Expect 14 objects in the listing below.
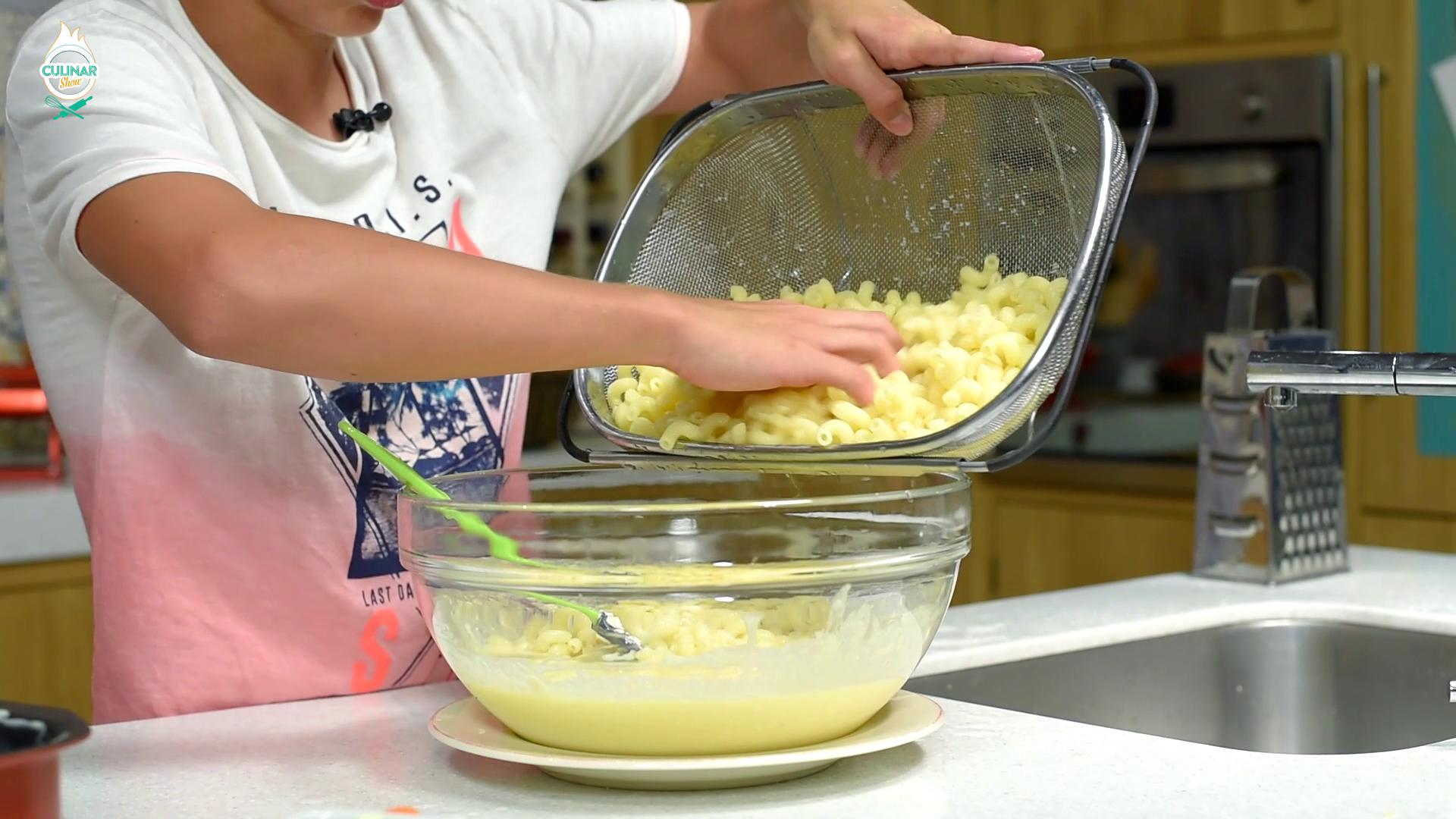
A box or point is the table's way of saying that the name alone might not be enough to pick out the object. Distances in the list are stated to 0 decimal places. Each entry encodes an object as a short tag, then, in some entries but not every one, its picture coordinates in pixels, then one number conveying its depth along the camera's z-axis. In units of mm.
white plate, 783
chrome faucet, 997
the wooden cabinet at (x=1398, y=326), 2500
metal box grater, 1427
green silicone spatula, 793
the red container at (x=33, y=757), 632
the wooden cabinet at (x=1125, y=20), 2615
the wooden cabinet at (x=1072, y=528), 2732
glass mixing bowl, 787
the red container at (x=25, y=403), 2383
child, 867
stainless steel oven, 2572
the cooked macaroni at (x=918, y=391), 912
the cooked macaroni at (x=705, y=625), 792
